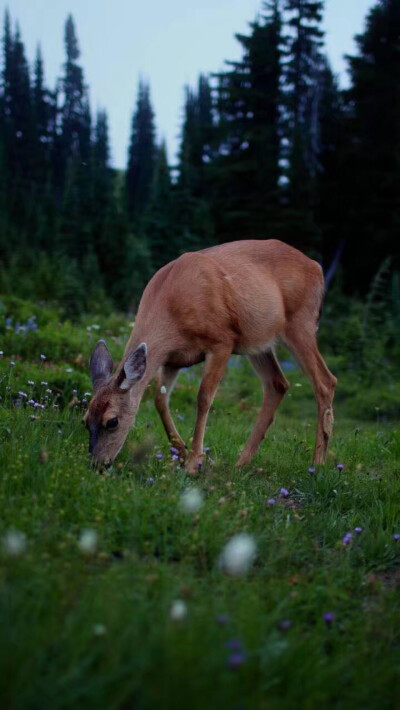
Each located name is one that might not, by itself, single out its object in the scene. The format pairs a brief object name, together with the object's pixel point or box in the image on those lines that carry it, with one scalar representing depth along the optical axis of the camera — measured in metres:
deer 5.11
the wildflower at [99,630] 2.05
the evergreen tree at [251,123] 22.16
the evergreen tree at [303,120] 21.69
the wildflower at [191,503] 3.52
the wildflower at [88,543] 2.80
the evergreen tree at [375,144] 20.91
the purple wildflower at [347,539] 3.57
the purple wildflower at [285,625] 2.49
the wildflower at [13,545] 2.50
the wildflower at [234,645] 2.02
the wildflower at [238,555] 3.13
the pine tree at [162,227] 27.96
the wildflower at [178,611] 2.14
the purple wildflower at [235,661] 1.90
